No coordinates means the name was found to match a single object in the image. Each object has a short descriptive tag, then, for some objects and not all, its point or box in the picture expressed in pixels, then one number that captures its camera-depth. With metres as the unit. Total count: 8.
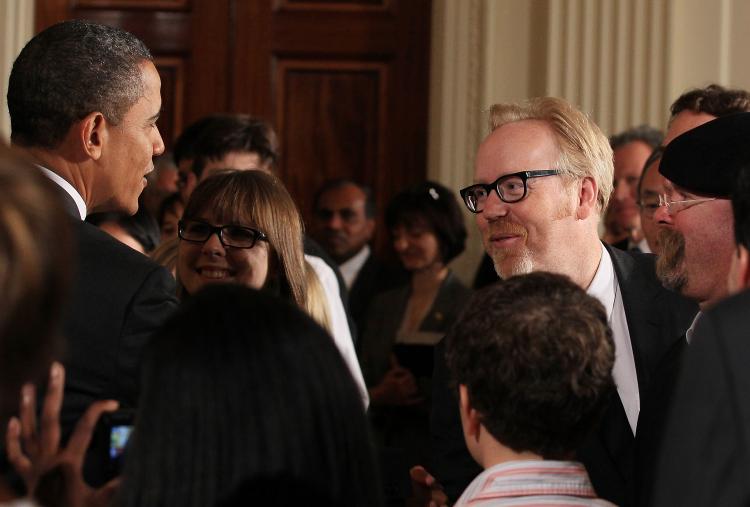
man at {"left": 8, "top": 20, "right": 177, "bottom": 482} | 2.16
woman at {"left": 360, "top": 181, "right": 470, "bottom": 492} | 4.59
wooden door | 5.91
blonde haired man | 2.64
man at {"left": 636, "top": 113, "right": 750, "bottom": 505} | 2.22
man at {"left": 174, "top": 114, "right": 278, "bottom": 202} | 4.18
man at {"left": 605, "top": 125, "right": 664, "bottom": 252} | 4.93
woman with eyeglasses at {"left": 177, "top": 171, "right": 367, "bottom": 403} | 3.10
